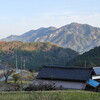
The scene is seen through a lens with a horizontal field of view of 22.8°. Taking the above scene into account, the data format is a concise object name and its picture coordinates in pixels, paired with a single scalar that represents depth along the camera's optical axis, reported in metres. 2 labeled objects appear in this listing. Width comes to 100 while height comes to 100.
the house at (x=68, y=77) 35.12
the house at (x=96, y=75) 37.56
